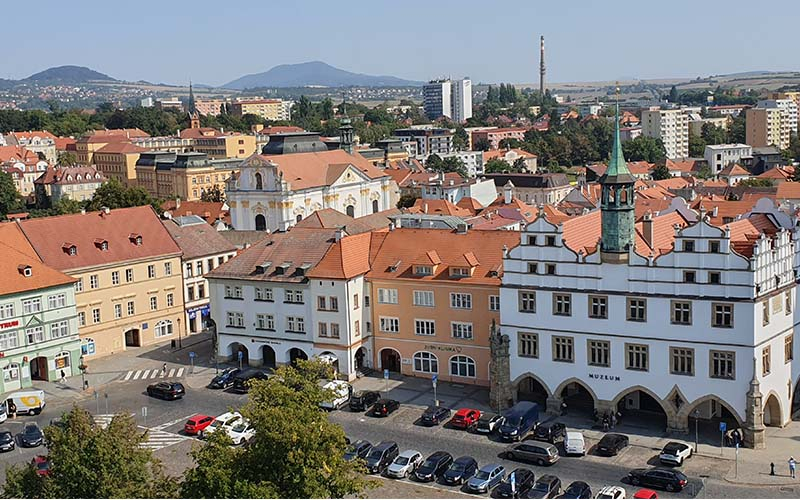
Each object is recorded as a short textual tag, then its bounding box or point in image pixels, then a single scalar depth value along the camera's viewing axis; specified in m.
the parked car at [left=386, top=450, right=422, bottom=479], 46.25
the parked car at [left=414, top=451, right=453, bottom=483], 45.78
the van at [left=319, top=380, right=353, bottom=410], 55.90
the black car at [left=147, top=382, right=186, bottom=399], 60.03
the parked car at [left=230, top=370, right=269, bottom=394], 61.00
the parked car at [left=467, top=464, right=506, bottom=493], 43.81
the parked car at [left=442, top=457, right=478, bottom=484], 45.03
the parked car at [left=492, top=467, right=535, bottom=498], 42.91
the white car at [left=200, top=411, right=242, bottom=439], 49.26
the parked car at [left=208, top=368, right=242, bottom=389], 62.25
